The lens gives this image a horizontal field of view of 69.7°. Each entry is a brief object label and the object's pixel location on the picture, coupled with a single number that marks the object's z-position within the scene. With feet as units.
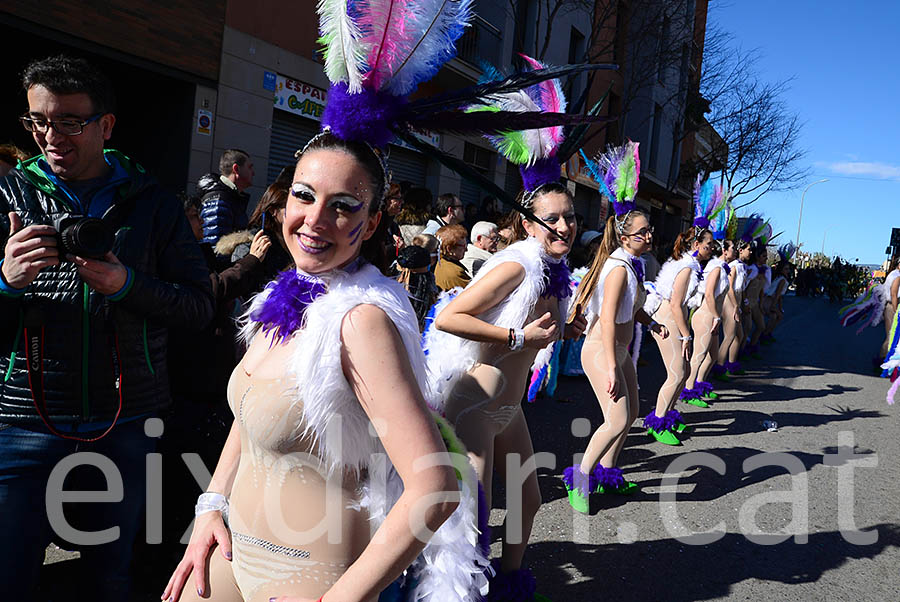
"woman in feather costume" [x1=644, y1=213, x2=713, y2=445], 20.75
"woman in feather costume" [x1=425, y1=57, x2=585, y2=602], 9.41
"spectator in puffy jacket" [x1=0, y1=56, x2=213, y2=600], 6.28
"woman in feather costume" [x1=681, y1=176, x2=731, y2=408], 26.21
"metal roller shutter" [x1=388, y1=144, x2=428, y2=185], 40.55
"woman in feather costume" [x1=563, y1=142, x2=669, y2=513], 14.26
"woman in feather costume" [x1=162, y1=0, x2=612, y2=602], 4.31
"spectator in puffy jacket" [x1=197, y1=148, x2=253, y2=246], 14.02
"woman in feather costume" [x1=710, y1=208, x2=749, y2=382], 29.12
